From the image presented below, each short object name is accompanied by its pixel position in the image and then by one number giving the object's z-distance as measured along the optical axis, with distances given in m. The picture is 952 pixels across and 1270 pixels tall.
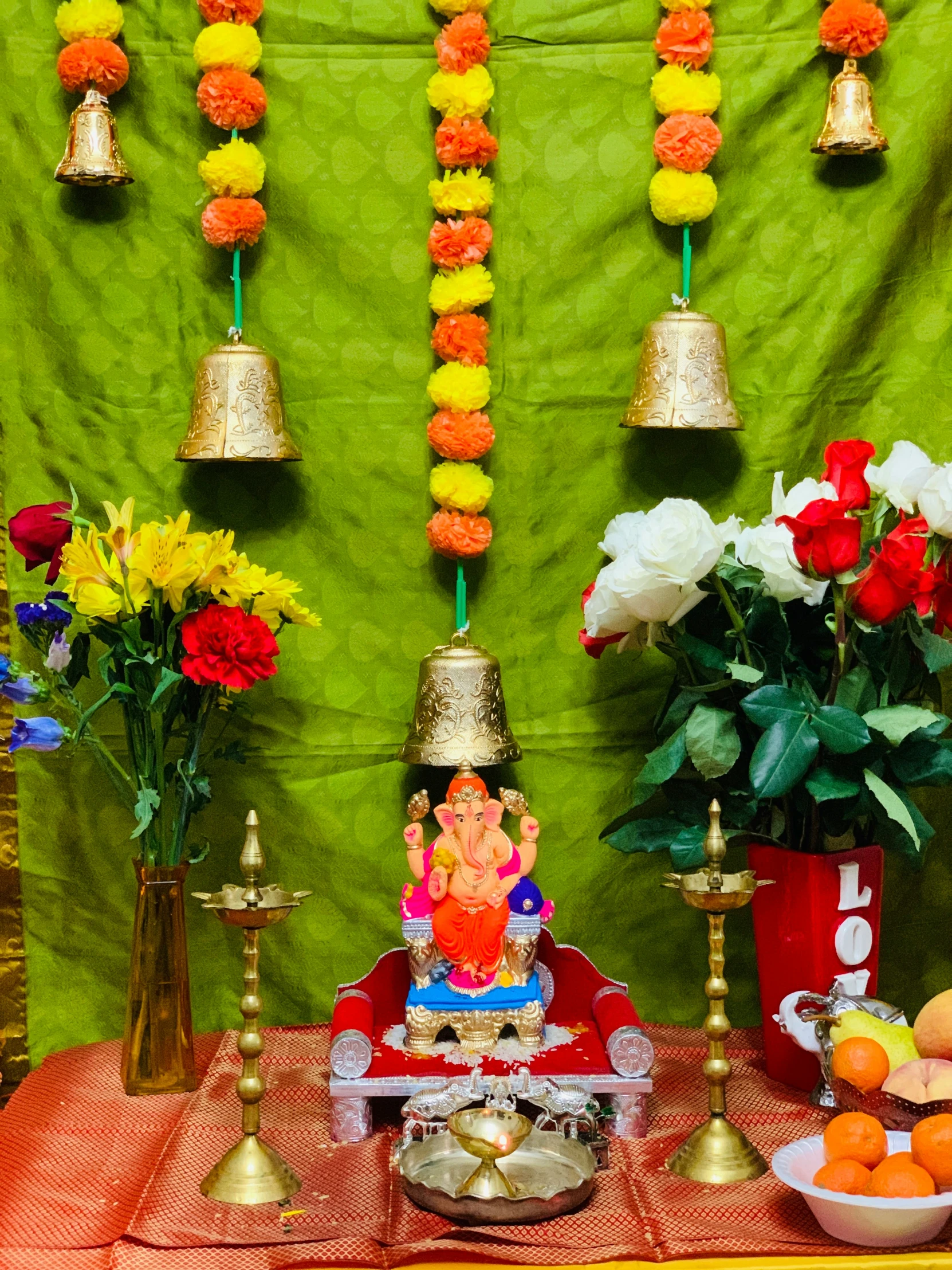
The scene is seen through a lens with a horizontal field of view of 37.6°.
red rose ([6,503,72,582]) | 1.54
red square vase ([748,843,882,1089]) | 1.53
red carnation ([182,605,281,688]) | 1.50
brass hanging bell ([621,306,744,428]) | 1.70
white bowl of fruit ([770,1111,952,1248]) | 1.15
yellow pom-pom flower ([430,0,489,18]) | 1.72
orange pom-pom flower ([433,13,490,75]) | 1.71
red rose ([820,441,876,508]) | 1.42
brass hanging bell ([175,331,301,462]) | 1.67
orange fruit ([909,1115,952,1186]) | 1.17
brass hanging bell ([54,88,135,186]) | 1.67
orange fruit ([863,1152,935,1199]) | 1.15
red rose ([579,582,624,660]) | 1.64
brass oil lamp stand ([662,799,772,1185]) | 1.33
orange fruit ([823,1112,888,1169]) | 1.20
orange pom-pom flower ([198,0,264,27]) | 1.70
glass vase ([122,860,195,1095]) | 1.57
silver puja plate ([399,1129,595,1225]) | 1.23
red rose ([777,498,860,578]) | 1.38
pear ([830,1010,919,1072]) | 1.38
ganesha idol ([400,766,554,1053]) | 1.50
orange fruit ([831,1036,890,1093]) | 1.32
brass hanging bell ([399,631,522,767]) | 1.68
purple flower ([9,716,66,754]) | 1.55
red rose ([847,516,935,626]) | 1.37
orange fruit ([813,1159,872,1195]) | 1.16
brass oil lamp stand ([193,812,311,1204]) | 1.28
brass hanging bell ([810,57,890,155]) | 1.70
